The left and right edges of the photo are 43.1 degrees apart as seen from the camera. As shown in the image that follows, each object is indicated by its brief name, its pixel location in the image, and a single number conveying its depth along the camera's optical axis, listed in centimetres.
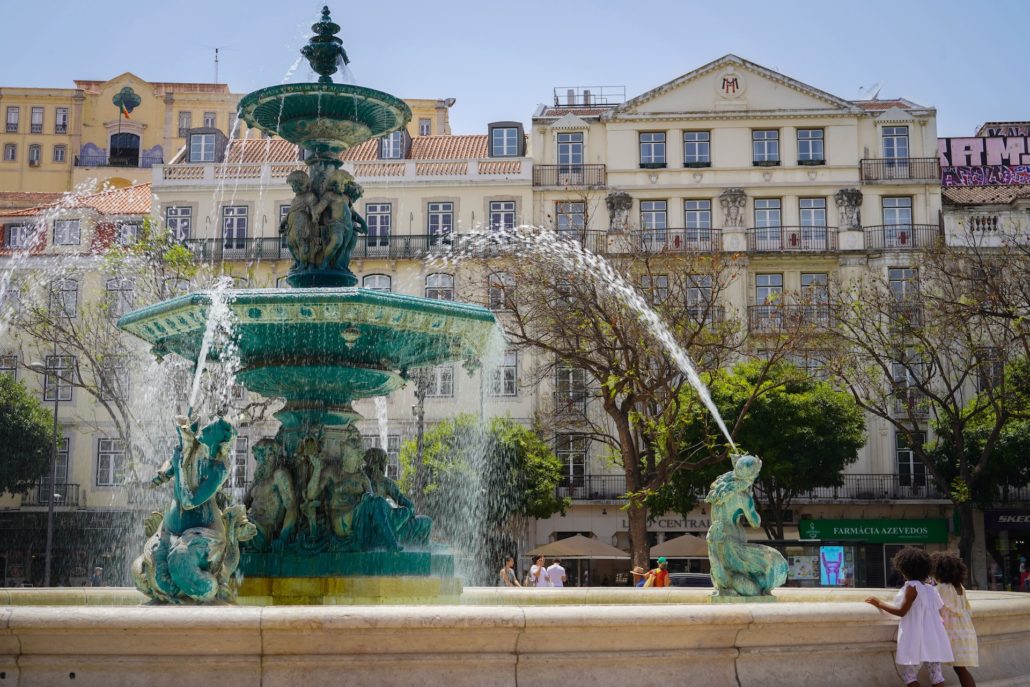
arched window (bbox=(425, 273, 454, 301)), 3728
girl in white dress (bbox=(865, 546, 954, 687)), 692
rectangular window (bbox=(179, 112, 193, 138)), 6303
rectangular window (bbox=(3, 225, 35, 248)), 4169
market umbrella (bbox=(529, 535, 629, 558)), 3422
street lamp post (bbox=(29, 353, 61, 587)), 3160
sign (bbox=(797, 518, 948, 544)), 3947
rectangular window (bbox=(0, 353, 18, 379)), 4075
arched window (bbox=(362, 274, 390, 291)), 4131
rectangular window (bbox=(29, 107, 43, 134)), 6334
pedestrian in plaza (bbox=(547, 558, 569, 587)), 2120
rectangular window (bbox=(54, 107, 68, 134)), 6309
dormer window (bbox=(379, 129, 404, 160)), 4353
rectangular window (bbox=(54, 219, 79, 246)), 3991
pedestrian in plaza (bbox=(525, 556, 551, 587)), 1977
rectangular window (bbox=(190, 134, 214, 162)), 4456
